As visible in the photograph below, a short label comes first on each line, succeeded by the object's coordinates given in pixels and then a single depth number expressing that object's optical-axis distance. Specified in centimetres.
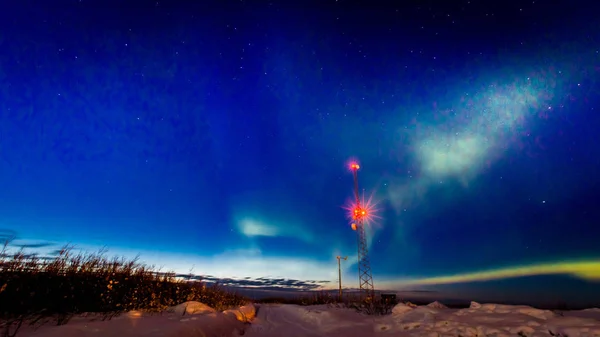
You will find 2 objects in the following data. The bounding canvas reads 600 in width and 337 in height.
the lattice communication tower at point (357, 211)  4534
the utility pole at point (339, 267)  4828
